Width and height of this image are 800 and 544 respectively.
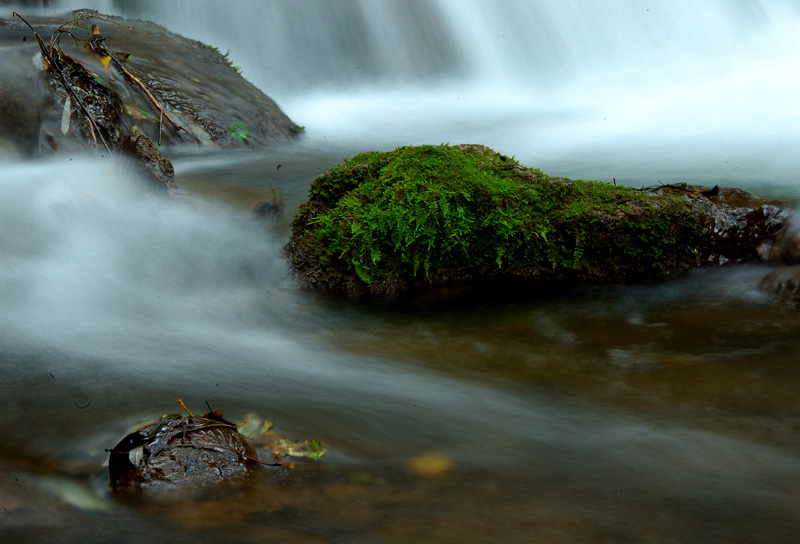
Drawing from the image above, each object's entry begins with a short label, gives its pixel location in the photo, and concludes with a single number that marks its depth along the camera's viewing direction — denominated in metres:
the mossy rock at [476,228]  4.90
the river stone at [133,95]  6.65
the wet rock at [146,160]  6.04
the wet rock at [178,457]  2.72
